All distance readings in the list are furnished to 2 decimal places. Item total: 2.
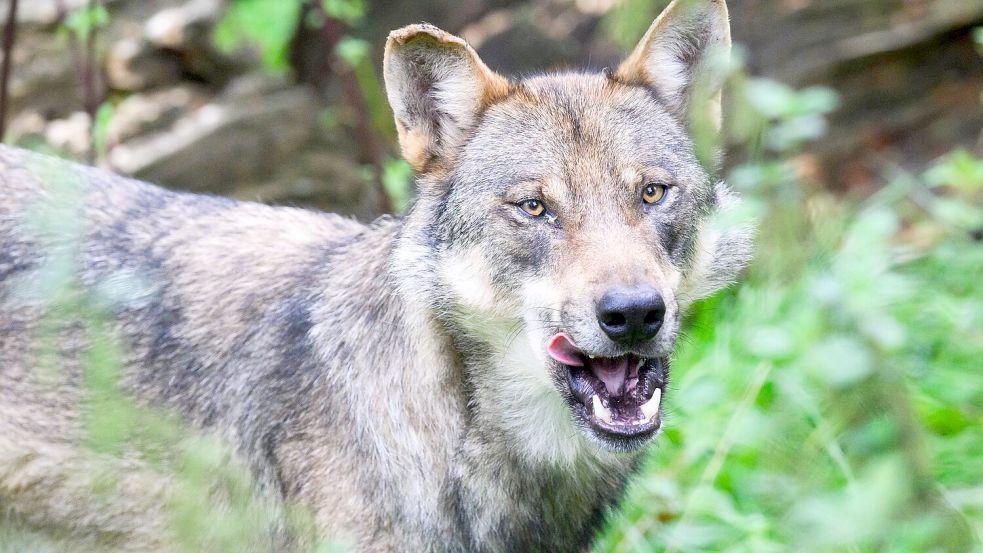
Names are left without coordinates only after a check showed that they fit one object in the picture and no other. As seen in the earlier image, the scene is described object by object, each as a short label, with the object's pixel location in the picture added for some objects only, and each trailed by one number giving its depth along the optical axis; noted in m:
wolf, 7.08
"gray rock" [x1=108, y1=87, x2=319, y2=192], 15.97
